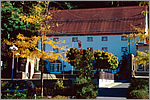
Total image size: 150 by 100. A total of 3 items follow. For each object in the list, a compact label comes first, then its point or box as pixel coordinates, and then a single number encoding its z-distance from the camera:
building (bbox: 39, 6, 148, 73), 49.06
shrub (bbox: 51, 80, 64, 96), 21.33
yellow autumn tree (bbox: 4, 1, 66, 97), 18.22
